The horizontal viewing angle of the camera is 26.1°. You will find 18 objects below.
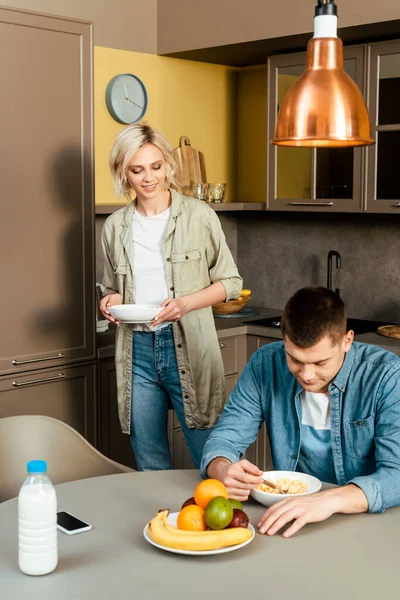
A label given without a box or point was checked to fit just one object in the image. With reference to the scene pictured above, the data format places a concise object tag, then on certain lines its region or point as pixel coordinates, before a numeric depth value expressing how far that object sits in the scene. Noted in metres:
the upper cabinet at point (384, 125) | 3.78
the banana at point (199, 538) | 1.63
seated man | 1.94
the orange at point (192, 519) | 1.68
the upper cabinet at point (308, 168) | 3.96
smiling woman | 2.99
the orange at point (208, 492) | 1.72
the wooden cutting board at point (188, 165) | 4.37
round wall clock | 4.19
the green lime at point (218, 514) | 1.65
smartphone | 1.79
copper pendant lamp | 1.62
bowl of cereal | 1.86
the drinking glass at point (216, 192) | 4.47
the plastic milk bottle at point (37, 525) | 1.56
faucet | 4.36
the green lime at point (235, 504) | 1.74
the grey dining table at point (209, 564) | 1.50
